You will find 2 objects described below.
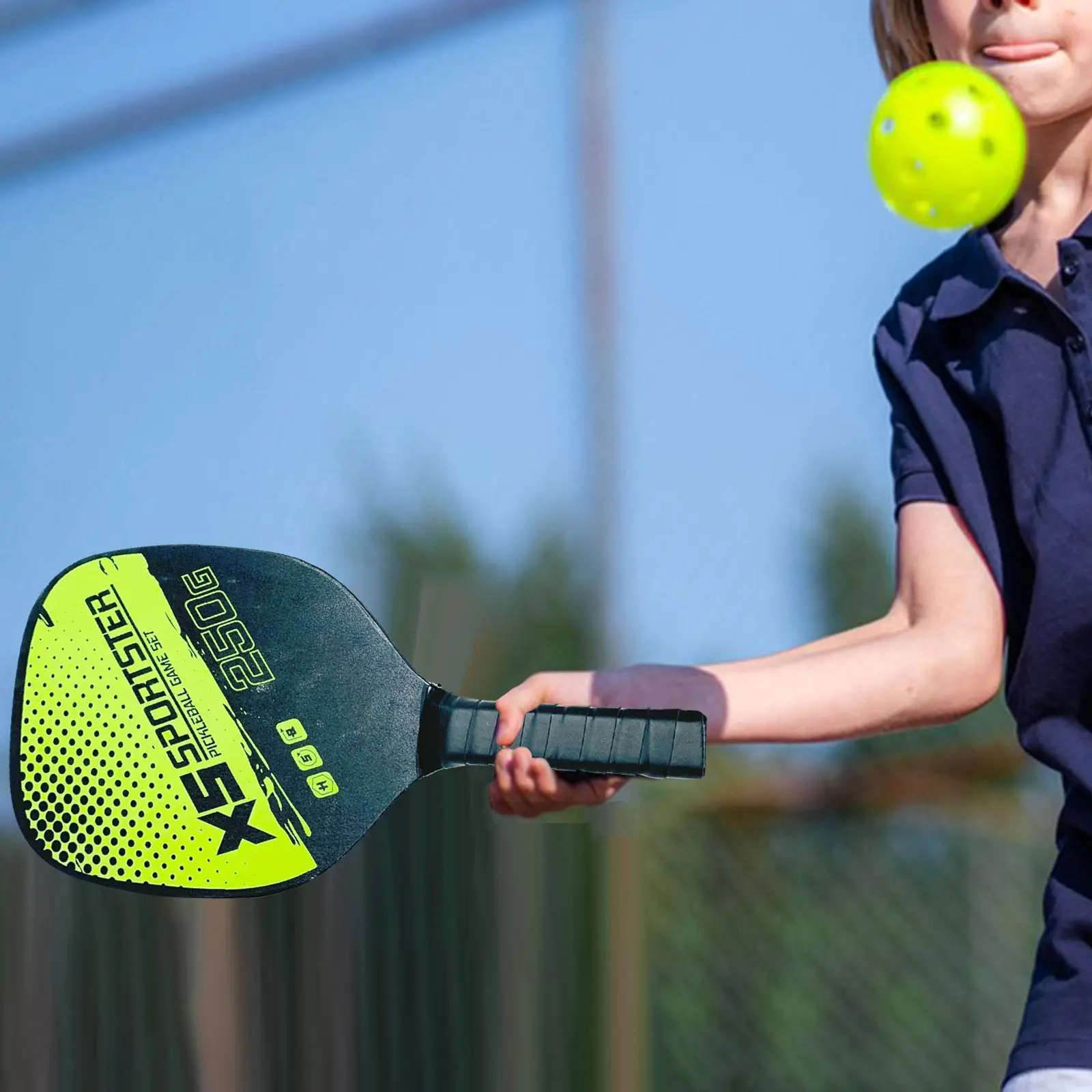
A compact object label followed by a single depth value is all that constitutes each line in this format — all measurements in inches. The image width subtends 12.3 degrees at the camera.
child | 95.4
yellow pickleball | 92.4
